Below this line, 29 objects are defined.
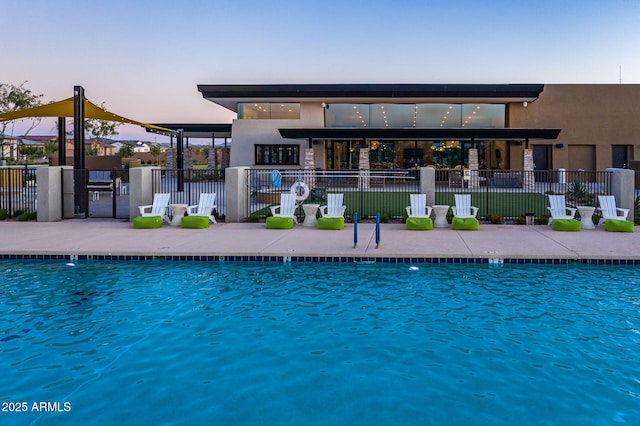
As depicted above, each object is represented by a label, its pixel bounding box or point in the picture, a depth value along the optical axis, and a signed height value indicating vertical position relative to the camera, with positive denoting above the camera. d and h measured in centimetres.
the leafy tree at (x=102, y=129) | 5522 +820
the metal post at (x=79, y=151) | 1705 +184
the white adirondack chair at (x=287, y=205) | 1568 -1
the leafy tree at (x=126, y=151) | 6344 +675
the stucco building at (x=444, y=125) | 3450 +529
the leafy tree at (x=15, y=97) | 4266 +900
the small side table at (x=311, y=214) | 1516 -27
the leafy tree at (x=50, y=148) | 5270 +592
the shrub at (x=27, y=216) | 1645 -32
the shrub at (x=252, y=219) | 1616 -44
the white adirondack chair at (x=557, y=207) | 1508 -10
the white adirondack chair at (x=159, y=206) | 1584 -2
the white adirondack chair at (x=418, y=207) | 1519 -8
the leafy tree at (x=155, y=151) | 7701 +838
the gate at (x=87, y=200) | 1700 +19
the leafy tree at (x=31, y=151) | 5072 +547
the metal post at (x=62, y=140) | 1823 +233
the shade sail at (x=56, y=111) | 1713 +323
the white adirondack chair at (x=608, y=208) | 1477 -14
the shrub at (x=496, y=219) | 1548 -45
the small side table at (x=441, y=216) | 1498 -35
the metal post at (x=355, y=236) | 1158 -70
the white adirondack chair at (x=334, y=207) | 1530 -7
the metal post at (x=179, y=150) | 2542 +272
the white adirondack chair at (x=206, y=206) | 1574 -2
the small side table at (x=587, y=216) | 1455 -36
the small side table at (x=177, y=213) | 1537 -23
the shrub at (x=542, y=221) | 1553 -52
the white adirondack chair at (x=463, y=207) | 1529 -9
